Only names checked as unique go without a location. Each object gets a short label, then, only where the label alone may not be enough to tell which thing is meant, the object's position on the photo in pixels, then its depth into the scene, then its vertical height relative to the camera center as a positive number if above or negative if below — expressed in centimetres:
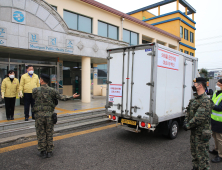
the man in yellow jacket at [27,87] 619 -29
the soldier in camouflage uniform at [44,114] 395 -80
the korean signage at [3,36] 705 +178
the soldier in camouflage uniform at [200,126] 303 -82
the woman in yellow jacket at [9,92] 628 -49
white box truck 466 -21
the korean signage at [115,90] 536 -32
